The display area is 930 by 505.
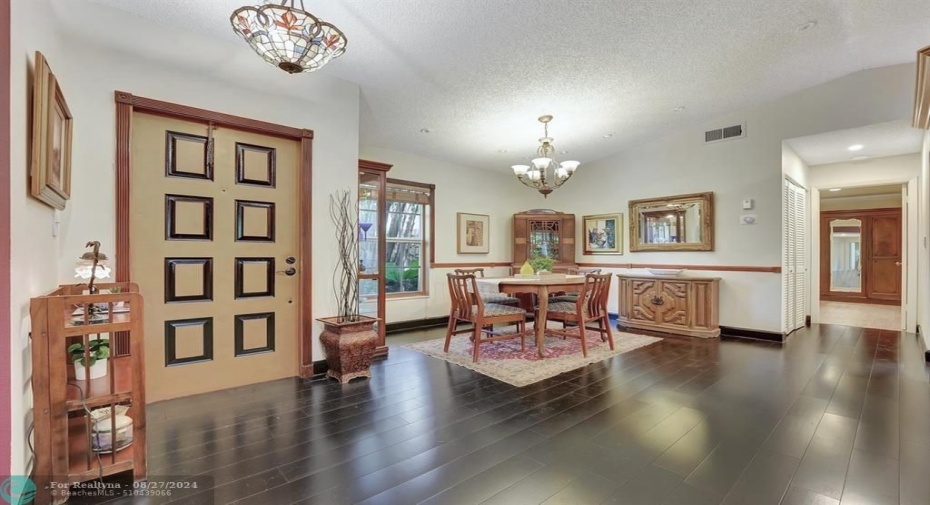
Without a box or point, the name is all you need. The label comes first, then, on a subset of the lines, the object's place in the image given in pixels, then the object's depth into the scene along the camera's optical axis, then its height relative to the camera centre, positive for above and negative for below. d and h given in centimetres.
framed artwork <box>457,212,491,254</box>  619 +31
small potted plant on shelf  181 -49
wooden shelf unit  156 -61
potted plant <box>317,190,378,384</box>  312 -57
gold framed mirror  528 +42
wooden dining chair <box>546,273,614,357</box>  393 -58
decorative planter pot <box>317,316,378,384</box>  311 -76
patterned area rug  336 -102
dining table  382 -34
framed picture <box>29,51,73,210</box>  155 +49
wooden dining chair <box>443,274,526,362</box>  371 -60
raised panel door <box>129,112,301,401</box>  269 +0
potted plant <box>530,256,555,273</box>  473 -14
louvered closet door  487 -6
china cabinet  672 +28
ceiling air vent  498 +154
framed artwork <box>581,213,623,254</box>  625 +31
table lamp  184 -8
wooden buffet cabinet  496 -69
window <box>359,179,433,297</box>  556 +23
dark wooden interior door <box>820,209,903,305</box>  802 -9
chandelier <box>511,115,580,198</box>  424 +90
